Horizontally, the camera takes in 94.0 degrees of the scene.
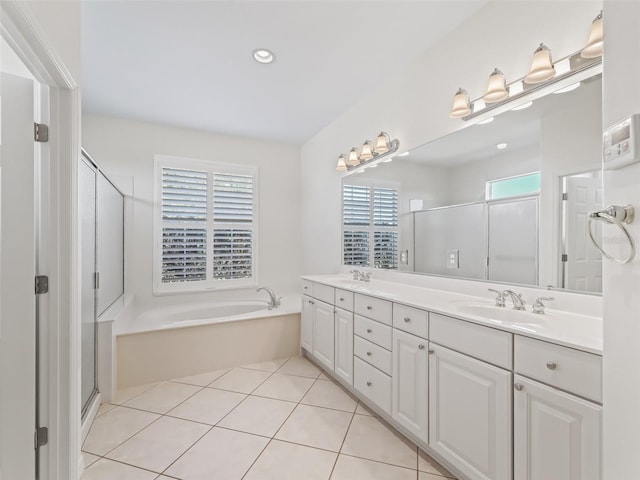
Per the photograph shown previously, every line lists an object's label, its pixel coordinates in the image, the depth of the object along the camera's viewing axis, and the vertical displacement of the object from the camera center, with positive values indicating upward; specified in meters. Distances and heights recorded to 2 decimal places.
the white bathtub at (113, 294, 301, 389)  2.48 -0.94
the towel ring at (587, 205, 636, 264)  0.72 +0.06
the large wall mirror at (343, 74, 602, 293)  1.38 +0.26
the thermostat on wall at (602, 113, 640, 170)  0.68 +0.24
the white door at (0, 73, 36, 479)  1.23 -0.17
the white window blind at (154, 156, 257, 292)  3.54 +0.18
